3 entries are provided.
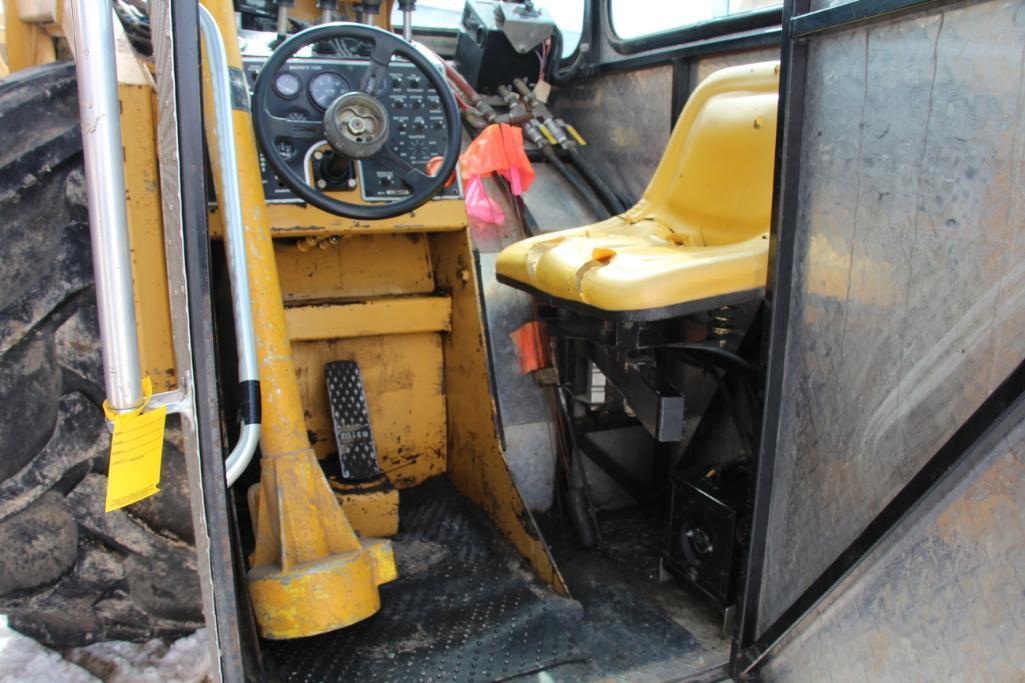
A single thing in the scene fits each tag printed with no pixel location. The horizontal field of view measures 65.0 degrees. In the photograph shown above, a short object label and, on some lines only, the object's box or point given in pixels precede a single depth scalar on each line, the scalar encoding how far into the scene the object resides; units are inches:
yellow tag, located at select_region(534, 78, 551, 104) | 115.6
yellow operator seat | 58.2
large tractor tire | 40.1
